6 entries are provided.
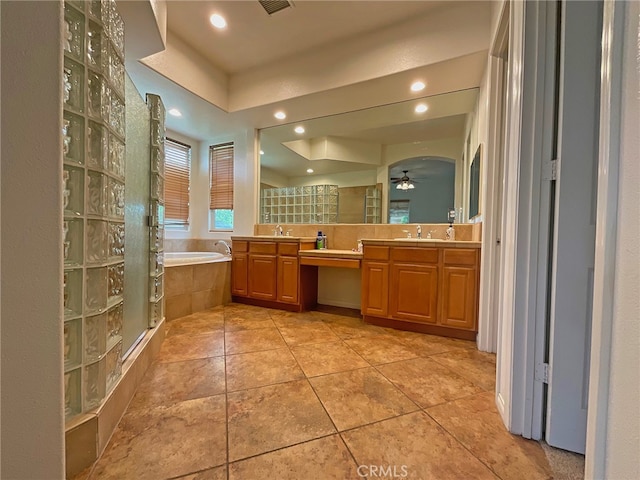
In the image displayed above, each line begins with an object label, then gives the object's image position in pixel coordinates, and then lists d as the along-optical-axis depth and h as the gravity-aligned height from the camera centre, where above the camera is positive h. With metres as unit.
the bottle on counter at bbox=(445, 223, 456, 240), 2.77 +0.05
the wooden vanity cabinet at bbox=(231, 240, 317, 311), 3.20 -0.53
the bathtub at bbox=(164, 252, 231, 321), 2.87 -0.62
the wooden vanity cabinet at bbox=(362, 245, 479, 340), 2.33 -0.48
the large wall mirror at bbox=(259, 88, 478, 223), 2.96 +0.90
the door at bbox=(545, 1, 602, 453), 1.10 +0.10
